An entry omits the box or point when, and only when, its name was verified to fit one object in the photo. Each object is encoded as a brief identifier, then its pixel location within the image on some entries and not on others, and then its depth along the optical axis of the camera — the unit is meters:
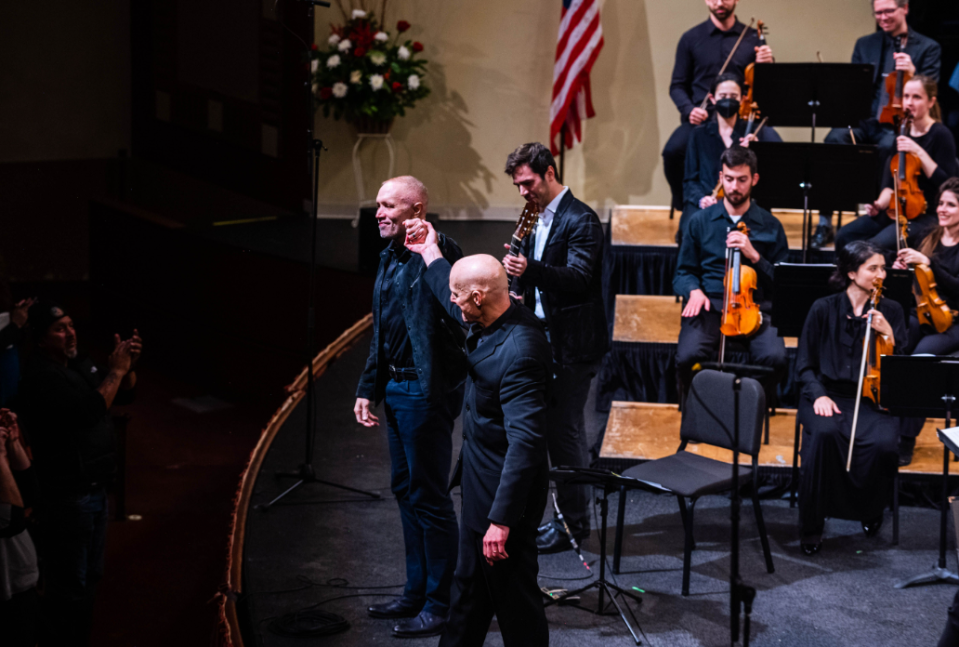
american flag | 16.17
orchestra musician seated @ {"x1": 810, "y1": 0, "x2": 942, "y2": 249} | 12.28
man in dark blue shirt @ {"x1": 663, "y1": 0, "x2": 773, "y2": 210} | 12.98
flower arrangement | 15.95
